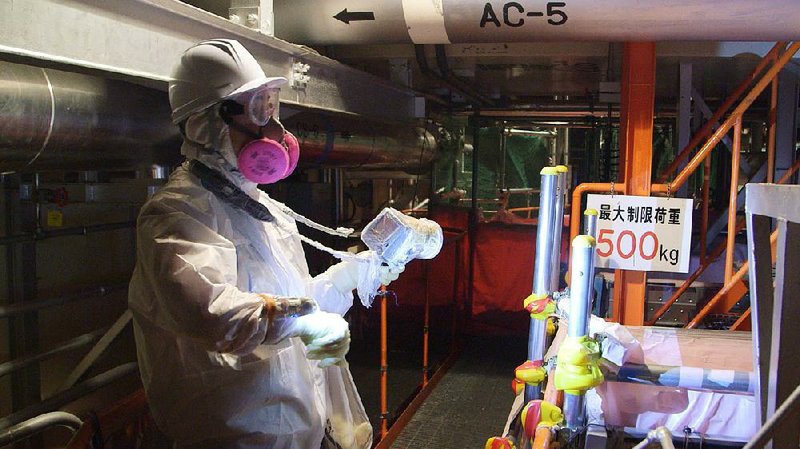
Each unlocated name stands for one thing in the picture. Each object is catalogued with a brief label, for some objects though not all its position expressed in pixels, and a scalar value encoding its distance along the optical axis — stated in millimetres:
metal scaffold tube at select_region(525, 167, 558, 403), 2523
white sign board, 3326
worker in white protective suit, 1542
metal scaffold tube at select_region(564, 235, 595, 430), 1788
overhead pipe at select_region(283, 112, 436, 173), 4105
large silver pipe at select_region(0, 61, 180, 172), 1833
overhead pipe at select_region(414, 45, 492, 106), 4109
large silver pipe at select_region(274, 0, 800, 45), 2703
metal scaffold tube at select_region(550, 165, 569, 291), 2656
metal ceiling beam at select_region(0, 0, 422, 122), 1546
